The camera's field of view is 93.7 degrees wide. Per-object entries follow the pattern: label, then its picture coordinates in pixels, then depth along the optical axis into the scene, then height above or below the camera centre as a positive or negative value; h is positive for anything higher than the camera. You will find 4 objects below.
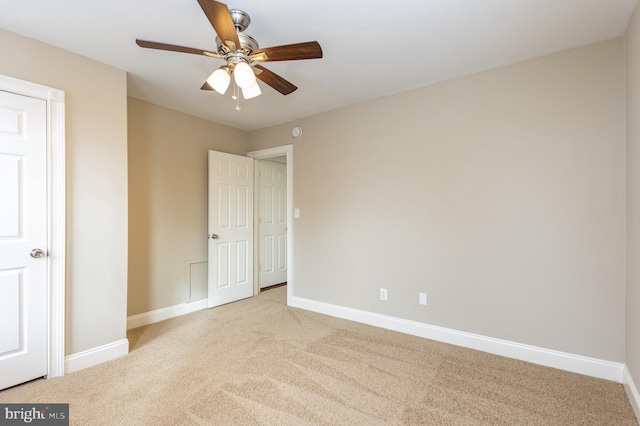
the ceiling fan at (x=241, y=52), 1.66 +0.97
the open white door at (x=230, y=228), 3.91 -0.19
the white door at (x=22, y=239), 2.06 -0.16
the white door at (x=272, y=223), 4.88 -0.16
